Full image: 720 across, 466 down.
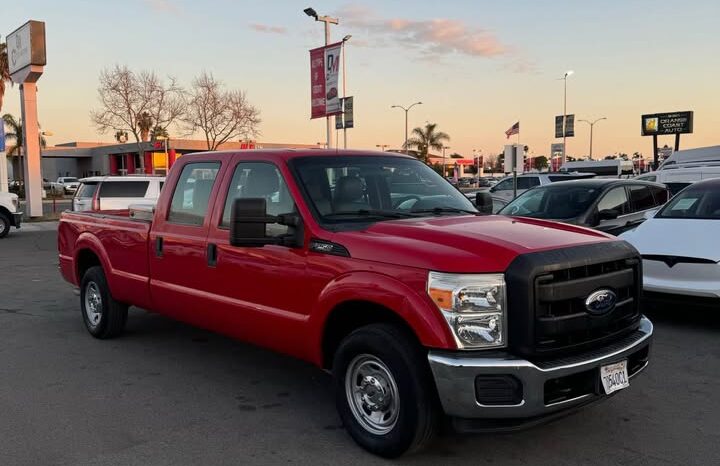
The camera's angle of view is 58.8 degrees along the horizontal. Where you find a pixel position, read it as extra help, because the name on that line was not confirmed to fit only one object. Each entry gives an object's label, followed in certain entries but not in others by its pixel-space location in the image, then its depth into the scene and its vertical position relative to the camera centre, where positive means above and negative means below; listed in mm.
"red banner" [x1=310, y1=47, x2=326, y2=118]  22016 +3115
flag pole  15372 +395
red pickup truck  3434 -723
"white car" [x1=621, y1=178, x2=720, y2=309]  6566 -912
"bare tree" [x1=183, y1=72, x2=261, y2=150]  42731 +3909
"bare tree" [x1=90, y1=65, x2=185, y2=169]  40062 +4460
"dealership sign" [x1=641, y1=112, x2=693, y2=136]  57250 +4156
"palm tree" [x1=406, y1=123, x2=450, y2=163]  64562 +3193
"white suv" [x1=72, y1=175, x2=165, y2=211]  16328 -456
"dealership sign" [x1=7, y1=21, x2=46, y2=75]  26250 +5434
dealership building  68750 +2139
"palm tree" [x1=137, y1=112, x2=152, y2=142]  41531 +3383
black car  10078 -558
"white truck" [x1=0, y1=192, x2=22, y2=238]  19781 -1203
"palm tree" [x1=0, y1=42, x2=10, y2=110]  50438 +8432
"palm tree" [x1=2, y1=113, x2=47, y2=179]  62822 +4089
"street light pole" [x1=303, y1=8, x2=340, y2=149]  25594 +6113
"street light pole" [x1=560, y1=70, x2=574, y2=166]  51919 +3522
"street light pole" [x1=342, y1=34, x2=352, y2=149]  28922 +2172
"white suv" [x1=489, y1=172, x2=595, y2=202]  22422 -431
